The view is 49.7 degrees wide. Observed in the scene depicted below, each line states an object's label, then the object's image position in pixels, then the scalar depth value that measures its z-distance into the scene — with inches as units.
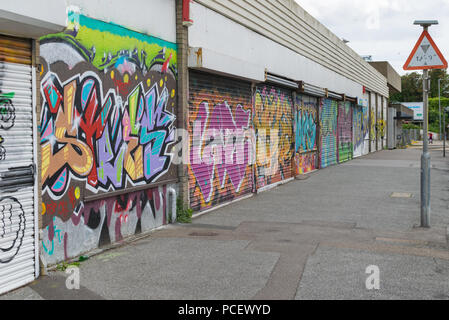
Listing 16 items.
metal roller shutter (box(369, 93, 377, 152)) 1268.5
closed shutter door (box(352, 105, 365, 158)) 1028.8
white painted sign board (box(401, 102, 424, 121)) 3213.6
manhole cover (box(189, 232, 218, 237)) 295.9
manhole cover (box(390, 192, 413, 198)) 458.6
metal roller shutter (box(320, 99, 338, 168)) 763.4
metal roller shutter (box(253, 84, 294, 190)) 503.0
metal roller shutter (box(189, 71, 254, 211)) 368.8
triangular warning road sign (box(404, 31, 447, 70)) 323.0
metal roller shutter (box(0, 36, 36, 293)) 194.2
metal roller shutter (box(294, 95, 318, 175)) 641.0
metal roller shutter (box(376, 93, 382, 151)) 1379.2
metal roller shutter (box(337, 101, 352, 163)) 886.8
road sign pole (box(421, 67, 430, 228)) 313.0
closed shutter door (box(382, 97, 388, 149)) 1502.2
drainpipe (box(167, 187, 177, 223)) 331.9
